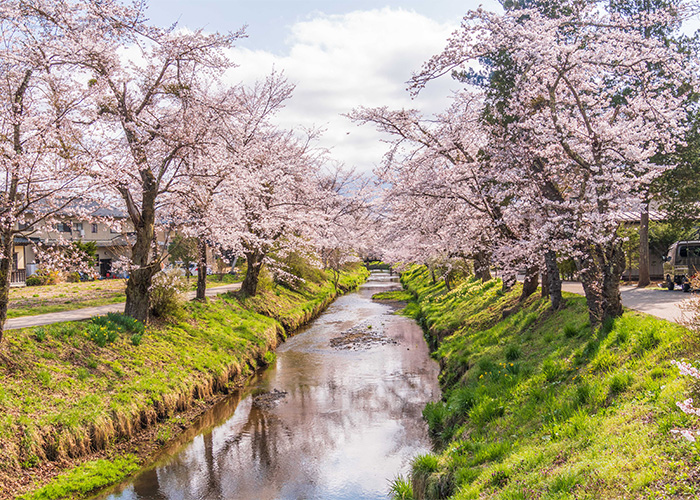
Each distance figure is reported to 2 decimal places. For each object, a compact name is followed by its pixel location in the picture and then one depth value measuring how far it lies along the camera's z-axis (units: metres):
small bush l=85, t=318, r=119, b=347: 12.56
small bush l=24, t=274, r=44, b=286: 33.33
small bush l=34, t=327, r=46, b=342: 11.42
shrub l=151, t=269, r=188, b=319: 16.36
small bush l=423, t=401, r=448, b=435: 10.89
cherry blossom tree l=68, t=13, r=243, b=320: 13.38
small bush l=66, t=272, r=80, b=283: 34.94
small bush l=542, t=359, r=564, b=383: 9.23
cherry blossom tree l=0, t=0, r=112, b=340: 9.94
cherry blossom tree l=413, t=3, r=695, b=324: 9.86
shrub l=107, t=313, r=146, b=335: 14.05
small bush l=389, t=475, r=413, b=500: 8.14
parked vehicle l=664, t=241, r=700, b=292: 19.66
